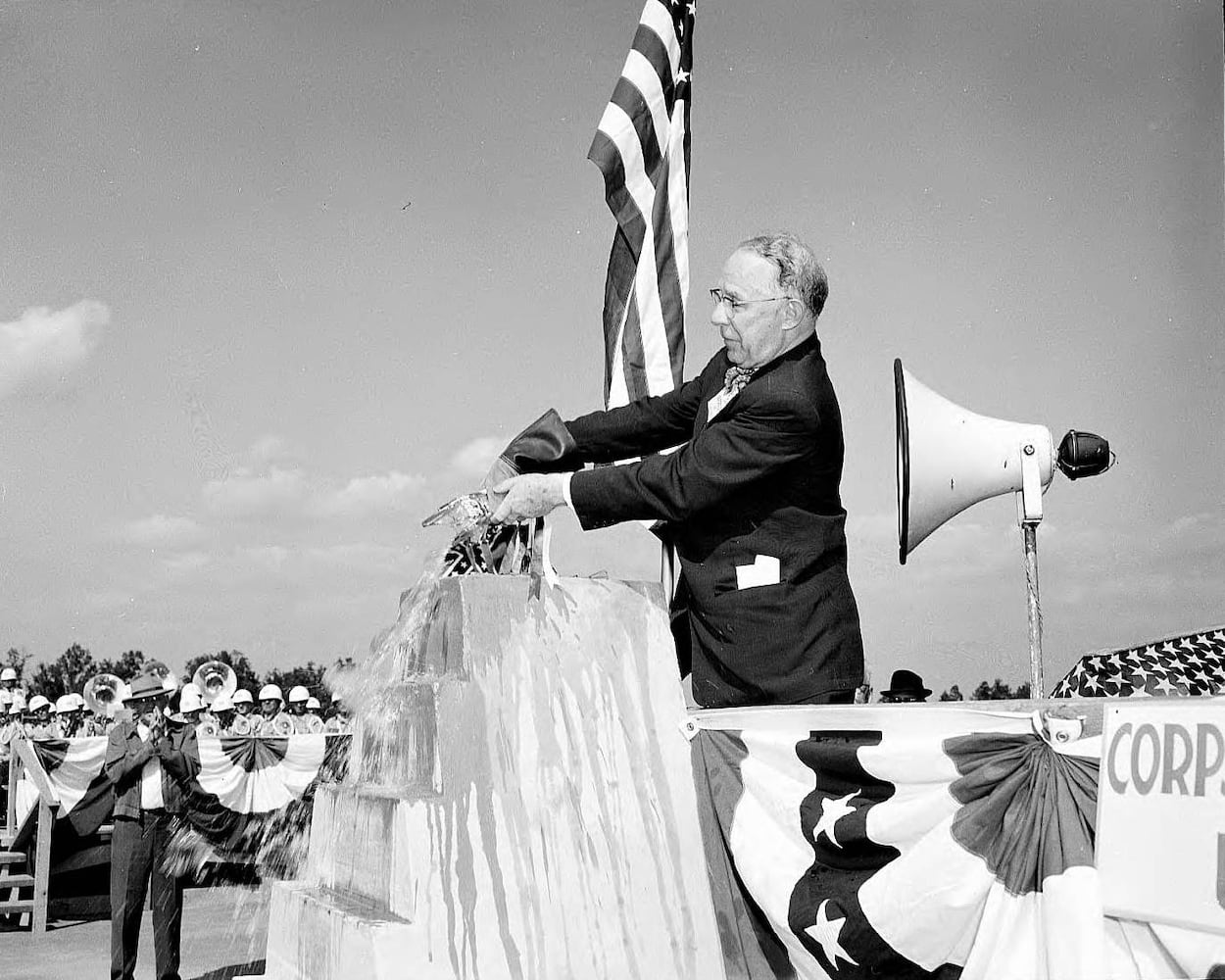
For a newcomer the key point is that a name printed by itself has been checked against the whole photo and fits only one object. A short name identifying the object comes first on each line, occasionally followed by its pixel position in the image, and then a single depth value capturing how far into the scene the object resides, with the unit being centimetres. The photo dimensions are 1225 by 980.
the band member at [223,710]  1985
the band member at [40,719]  1650
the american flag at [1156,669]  463
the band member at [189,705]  1216
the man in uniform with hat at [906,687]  670
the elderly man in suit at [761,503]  292
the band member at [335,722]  1846
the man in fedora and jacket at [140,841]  785
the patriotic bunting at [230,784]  1079
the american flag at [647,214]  532
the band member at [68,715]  1756
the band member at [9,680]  2066
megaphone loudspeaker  309
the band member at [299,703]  2067
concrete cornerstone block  248
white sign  188
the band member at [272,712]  1922
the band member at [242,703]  2069
